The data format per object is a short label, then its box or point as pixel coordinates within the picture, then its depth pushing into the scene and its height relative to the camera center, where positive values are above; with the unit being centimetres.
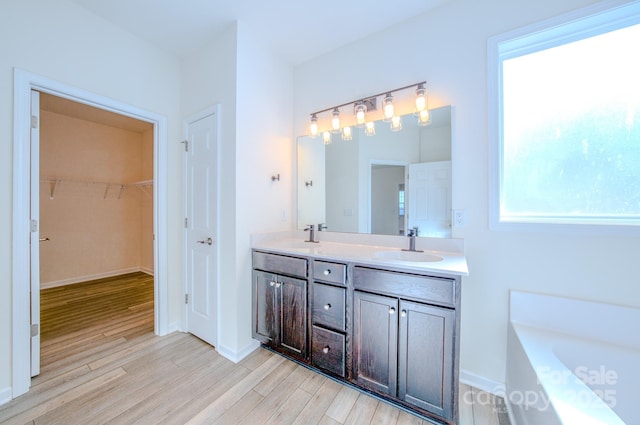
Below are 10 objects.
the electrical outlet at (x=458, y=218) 172 -3
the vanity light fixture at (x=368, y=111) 182 +85
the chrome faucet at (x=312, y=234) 238 -21
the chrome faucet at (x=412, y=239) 186 -20
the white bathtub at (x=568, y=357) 101 -71
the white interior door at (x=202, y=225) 215 -12
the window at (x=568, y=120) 138 +60
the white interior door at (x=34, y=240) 169 -20
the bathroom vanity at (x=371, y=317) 132 -68
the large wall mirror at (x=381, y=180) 183 +30
